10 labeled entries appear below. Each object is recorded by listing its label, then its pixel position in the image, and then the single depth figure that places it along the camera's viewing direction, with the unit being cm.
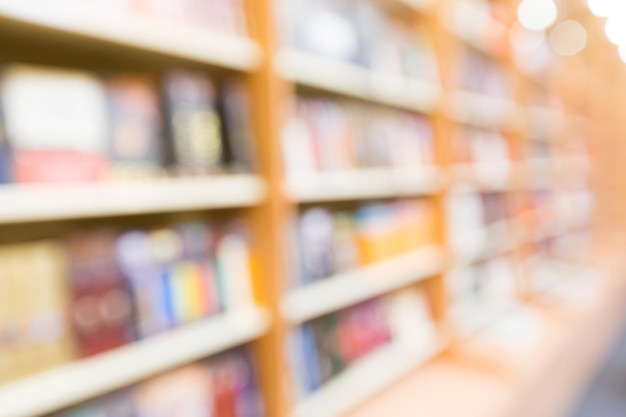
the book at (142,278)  106
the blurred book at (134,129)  105
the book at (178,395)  111
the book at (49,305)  91
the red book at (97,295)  97
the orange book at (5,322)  85
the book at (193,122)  116
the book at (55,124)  90
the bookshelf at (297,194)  97
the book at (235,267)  125
